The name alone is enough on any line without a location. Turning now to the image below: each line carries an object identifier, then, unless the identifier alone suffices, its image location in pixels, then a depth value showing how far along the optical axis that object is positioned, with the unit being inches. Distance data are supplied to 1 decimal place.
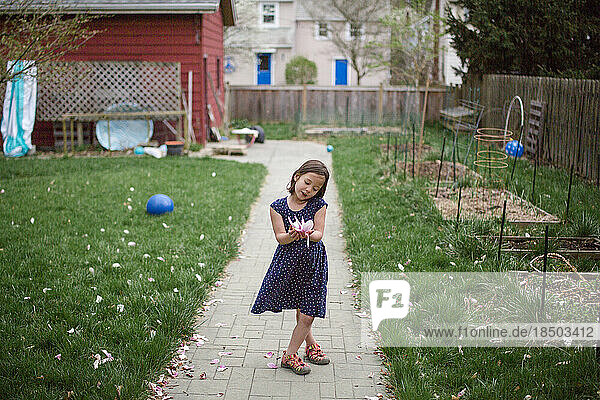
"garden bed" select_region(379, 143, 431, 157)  475.8
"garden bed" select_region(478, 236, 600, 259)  216.8
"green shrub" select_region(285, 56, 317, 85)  1126.4
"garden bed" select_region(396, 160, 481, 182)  367.6
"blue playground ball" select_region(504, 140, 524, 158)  407.8
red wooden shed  563.5
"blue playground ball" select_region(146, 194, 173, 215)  298.7
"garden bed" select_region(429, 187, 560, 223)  266.7
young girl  145.5
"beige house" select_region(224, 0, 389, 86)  1181.7
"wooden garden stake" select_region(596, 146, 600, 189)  331.0
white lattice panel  545.6
